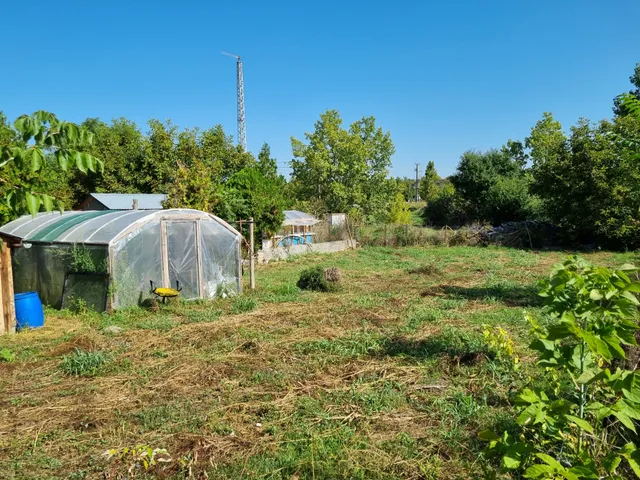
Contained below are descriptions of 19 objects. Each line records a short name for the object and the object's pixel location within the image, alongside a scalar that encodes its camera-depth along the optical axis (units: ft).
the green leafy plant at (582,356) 5.50
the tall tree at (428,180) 181.80
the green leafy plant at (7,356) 21.76
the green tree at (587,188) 68.08
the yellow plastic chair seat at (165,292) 31.89
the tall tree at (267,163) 116.98
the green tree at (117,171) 84.64
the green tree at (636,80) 107.86
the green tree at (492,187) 94.38
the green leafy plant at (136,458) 11.60
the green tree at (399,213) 103.42
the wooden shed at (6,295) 26.21
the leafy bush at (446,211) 103.86
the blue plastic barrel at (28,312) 27.40
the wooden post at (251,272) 39.73
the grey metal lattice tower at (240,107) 125.55
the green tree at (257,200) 56.34
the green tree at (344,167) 114.11
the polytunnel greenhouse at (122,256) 31.00
